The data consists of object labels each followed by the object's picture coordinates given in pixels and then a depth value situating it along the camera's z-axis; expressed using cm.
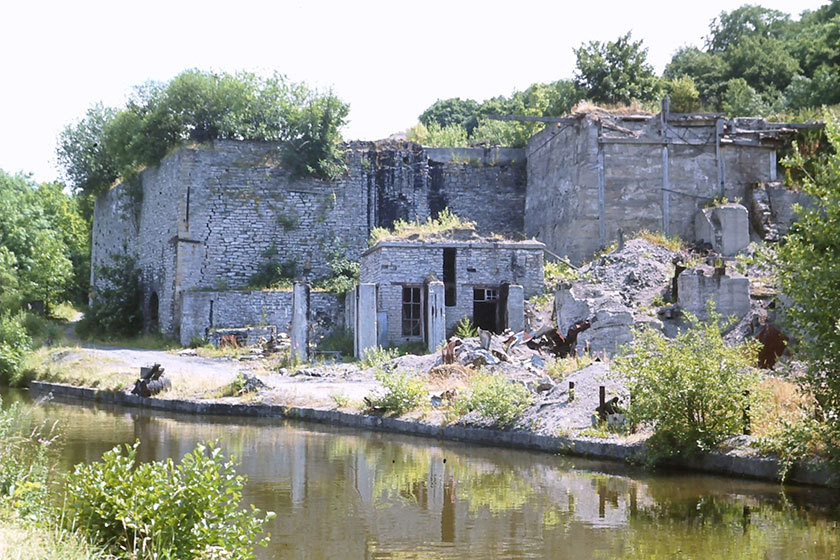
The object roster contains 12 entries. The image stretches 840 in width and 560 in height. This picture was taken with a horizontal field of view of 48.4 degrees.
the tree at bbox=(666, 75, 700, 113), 3191
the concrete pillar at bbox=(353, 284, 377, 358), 2341
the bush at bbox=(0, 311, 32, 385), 2478
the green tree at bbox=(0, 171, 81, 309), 3522
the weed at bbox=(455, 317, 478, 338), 2257
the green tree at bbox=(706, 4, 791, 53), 4391
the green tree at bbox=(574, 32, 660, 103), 3281
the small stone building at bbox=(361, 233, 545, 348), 2433
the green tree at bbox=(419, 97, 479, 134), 5253
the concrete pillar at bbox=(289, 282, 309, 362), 2331
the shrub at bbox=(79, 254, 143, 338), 3291
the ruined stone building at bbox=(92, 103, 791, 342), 2769
